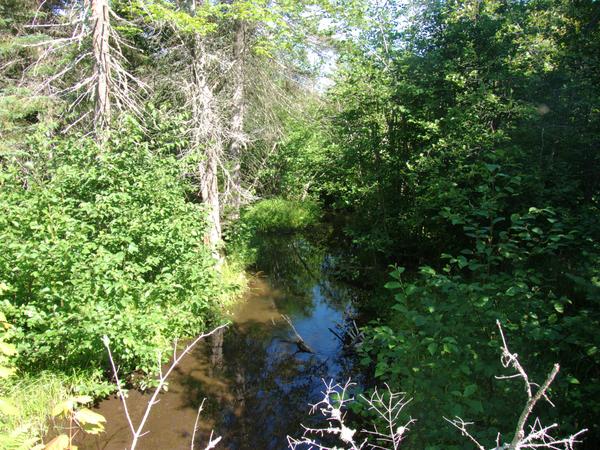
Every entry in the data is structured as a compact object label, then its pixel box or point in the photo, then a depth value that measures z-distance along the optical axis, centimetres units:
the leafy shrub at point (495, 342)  295
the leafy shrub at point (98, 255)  485
